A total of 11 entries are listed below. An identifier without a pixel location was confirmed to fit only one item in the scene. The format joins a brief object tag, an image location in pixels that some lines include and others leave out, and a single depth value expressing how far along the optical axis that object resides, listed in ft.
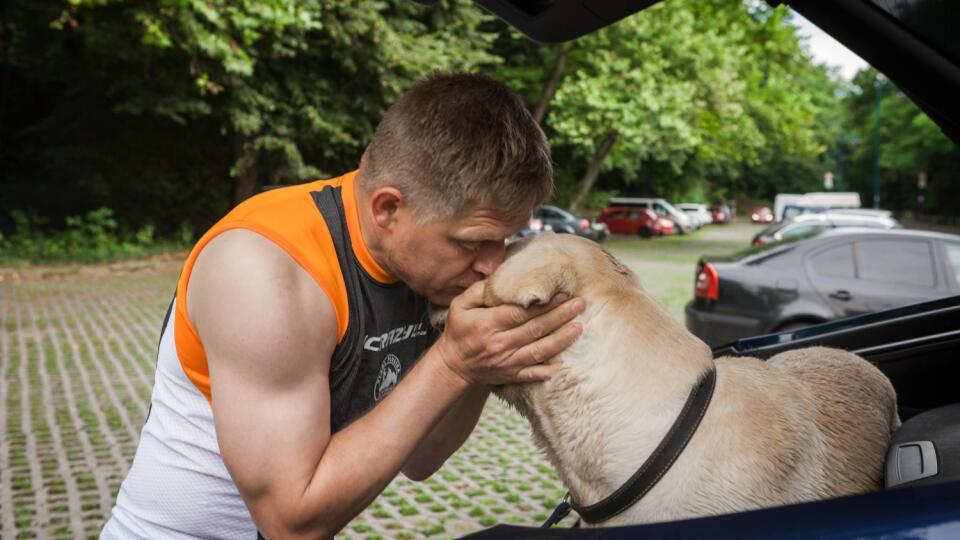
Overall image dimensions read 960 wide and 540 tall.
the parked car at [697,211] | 161.79
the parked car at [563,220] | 96.04
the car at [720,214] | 193.77
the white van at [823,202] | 114.42
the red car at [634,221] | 127.65
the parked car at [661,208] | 133.08
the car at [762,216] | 202.49
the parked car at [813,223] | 55.50
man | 5.44
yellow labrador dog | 5.32
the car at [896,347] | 3.65
